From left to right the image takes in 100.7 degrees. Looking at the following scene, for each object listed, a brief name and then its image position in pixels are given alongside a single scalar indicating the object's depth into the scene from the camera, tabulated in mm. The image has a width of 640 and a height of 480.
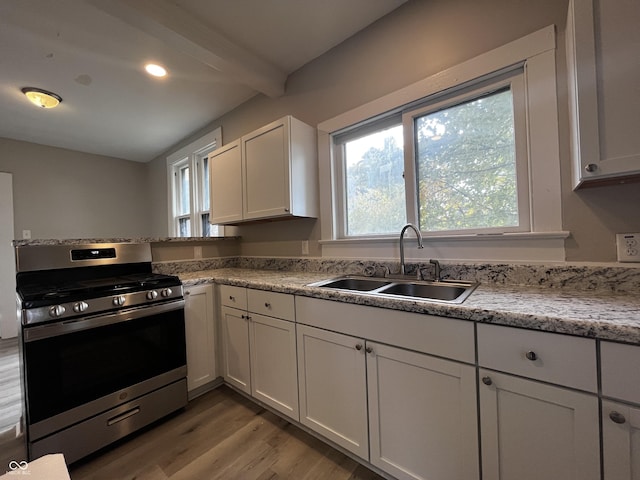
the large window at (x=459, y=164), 1245
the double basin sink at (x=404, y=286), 1353
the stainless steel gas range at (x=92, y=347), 1256
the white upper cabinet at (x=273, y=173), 1951
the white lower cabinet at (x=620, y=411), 694
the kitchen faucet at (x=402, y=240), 1526
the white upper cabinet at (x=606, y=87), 874
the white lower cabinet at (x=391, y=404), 970
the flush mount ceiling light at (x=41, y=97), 2420
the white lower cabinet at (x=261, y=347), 1521
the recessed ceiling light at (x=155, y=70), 2190
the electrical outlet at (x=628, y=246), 1062
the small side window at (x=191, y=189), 3387
